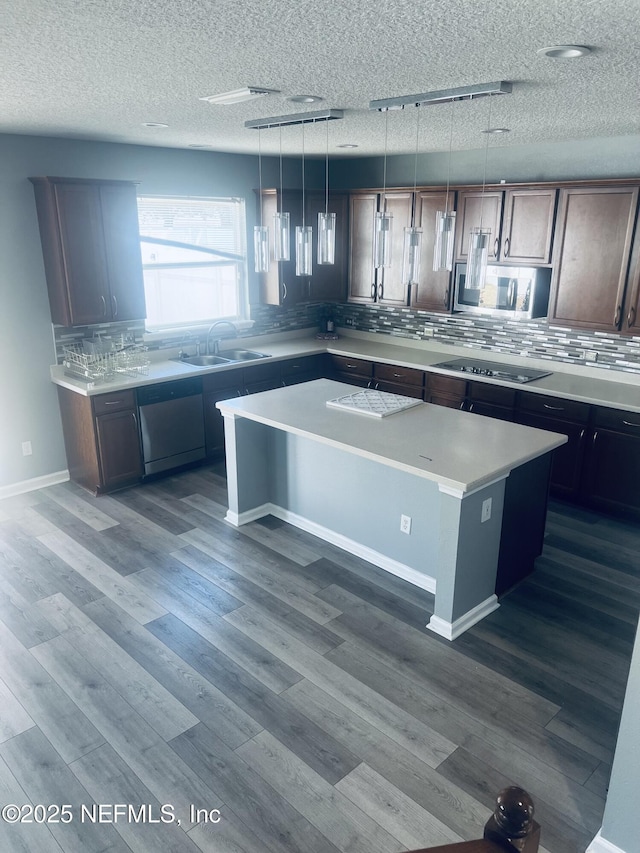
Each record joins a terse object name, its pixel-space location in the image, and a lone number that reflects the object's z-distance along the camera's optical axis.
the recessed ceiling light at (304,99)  2.95
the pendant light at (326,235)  3.23
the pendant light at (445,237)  2.95
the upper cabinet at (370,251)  5.75
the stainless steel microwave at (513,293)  4.91
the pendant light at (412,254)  3.03
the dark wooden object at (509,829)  0.96
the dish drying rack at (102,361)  4.84
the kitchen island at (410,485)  3.21
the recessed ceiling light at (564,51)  2.03
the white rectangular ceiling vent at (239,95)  2.76
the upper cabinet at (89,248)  4.55
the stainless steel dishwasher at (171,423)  5.01
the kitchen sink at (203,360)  5.62
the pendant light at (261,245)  3.39
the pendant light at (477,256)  2.92
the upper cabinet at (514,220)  4.78
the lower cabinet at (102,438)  4.76
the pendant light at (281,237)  3.39
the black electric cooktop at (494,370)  5.02
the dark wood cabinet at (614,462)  4.34
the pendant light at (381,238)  3.13
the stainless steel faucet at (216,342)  5.81
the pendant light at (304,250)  3.38
